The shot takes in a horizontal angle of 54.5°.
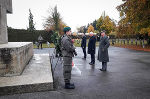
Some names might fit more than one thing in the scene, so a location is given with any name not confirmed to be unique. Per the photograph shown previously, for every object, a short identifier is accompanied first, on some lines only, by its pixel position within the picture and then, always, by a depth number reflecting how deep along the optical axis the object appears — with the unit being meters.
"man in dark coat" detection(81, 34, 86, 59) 10.99
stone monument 4.80
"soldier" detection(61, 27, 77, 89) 4.48
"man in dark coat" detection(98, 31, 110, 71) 6.86
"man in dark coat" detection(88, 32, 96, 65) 8.51
